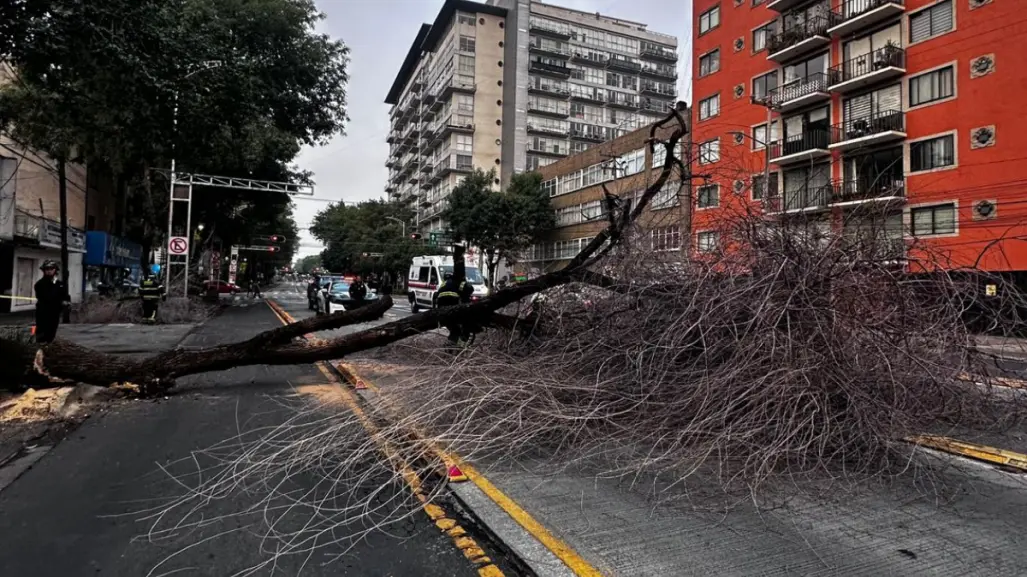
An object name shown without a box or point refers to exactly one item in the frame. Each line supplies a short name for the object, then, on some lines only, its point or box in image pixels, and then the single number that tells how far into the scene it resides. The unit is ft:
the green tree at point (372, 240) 213.25
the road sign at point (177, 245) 70.08
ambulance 81.97
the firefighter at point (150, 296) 60.32
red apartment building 68.64
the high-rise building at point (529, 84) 226.17
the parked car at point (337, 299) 70.90
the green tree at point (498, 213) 153.79
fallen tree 22.72
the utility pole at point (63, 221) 61.31
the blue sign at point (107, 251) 88.22
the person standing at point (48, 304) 32.30
